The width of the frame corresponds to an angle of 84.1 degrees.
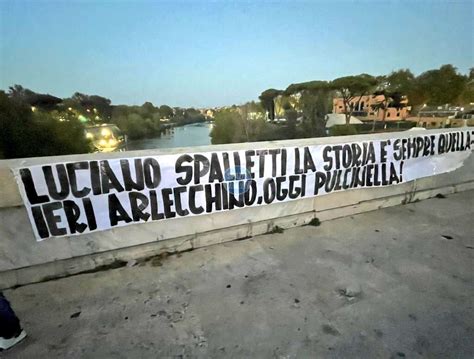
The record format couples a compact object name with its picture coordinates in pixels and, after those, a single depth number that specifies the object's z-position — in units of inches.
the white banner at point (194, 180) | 102.4
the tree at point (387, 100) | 1768.0
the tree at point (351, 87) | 1647.6
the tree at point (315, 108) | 1401.3
